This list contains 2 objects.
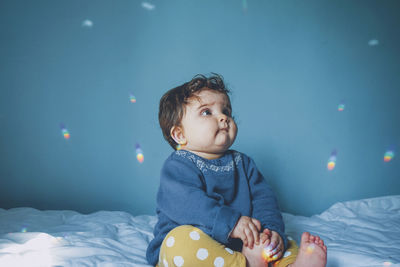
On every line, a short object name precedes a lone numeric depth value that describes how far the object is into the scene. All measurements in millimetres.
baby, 653
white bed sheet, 779
